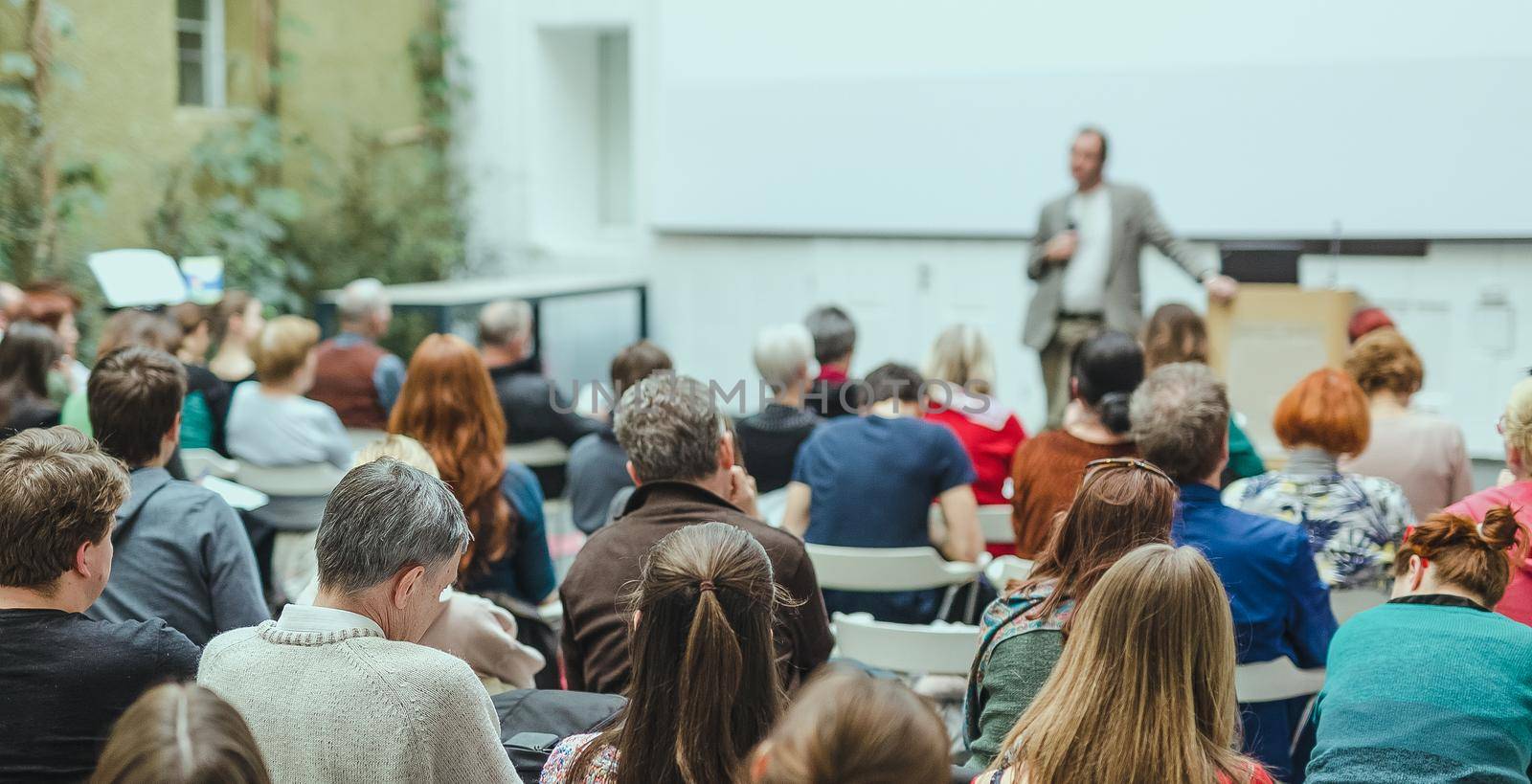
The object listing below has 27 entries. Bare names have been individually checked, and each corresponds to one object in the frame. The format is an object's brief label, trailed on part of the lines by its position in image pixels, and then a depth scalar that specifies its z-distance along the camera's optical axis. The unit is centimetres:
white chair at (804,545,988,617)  347
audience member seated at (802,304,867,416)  479
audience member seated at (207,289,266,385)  504
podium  495
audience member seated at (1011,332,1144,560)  330
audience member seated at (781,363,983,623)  368
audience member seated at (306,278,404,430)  541
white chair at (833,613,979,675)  296
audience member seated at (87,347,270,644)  251
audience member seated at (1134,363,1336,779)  273
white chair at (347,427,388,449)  535
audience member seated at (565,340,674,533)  386
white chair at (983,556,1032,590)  327
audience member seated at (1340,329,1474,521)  377
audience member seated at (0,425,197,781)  188
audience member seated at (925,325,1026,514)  431
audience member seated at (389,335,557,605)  318
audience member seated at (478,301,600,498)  509
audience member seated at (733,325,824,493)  440
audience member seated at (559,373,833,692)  248
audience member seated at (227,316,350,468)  450
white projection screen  673
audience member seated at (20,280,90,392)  467
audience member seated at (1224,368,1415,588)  318
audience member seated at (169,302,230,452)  459
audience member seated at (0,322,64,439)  374
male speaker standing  615
